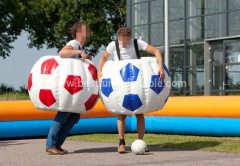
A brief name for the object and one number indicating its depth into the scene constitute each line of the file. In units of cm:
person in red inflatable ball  973
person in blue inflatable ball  982
